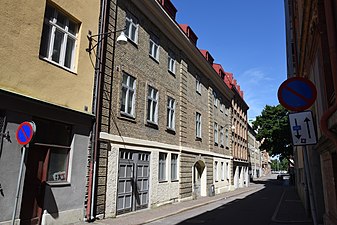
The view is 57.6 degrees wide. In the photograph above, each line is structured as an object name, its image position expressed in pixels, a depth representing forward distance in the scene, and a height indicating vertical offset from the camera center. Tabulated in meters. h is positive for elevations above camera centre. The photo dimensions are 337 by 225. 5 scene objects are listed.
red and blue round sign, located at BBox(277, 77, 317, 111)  4.33 +1.18
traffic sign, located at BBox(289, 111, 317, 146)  4.30 +0.69
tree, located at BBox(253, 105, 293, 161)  44.91 +6.85
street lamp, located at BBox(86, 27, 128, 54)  10.74 +4.71
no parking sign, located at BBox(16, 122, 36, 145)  6.23 +0.84
